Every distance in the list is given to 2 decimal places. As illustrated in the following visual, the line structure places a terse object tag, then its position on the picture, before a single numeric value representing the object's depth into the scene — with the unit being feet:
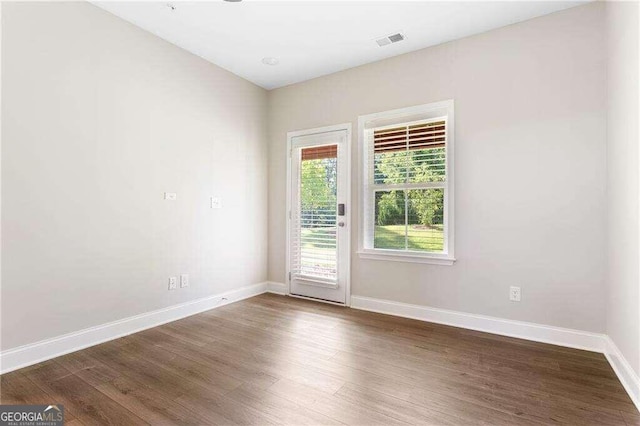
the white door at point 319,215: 12.82
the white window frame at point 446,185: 10.58
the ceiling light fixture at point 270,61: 11.89
